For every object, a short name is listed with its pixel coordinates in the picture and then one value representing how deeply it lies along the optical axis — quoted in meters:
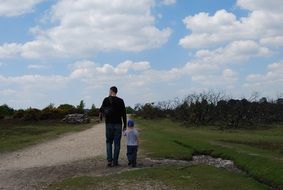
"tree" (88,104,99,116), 86.00
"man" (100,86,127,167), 15.51
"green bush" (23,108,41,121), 67.81
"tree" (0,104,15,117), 81.77
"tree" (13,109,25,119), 71.49
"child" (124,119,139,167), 15.80
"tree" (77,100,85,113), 80.35
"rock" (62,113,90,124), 58.78
